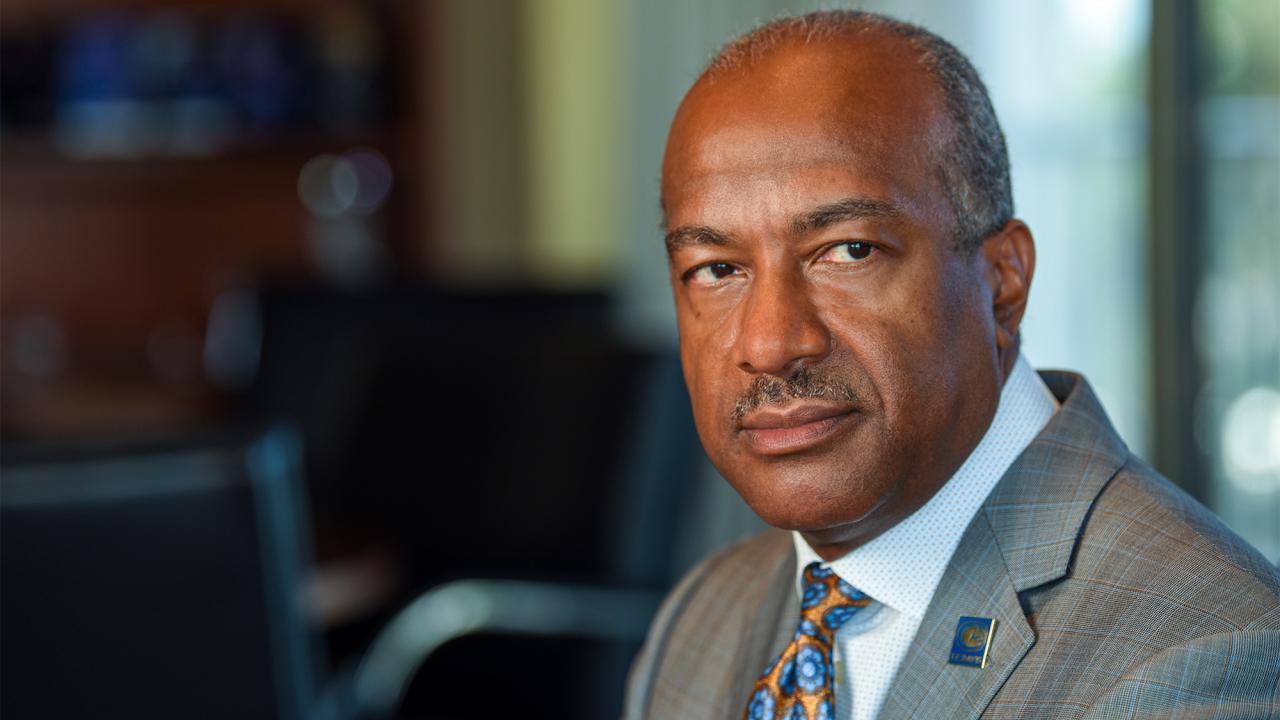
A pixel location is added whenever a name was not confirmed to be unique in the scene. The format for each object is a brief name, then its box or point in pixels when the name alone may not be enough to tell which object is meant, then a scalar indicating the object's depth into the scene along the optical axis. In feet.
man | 8.98
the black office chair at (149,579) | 11.28
